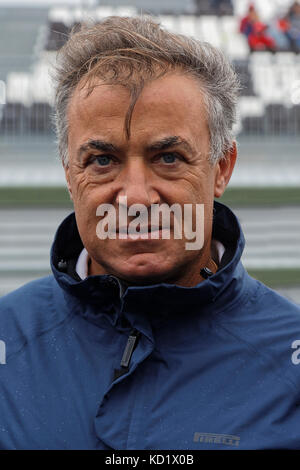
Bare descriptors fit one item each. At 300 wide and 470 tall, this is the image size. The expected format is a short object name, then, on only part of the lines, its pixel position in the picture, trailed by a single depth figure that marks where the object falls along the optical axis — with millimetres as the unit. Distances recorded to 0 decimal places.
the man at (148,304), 1125
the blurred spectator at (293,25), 8781
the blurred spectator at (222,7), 10320
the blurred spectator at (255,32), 8711
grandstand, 7023
